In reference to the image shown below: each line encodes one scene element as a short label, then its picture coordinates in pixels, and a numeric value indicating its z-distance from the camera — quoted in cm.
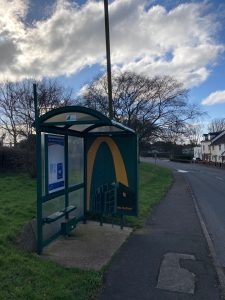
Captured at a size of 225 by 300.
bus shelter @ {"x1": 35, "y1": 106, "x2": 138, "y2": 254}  436
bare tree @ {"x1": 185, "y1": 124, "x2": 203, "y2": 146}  2499
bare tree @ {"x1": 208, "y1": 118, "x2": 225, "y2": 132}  7471
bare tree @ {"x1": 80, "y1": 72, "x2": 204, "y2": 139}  2560
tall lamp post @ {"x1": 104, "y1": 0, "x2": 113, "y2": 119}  779
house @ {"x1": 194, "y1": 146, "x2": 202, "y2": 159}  6618
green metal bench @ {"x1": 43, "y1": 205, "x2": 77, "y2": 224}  425
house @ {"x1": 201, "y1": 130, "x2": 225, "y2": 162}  5154
